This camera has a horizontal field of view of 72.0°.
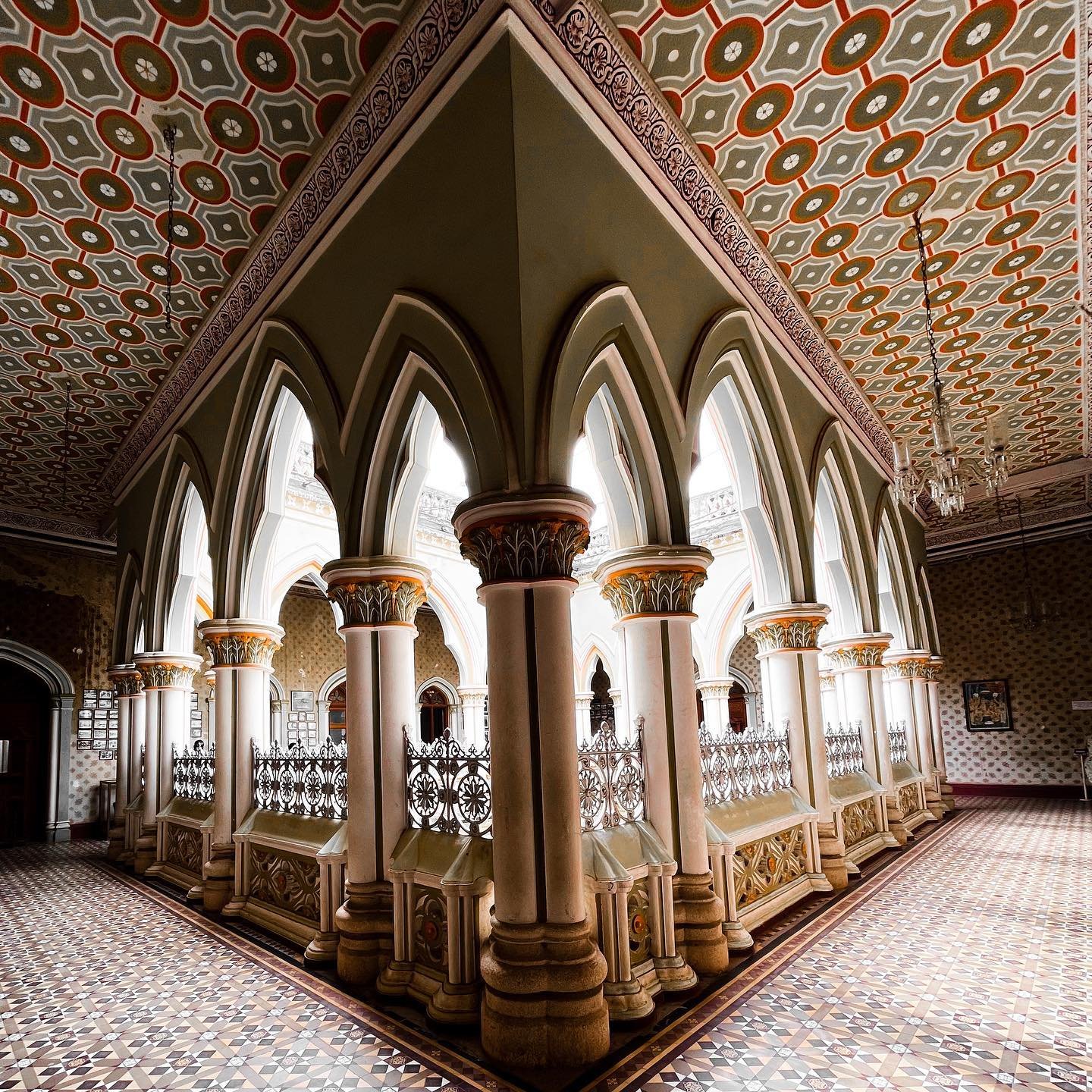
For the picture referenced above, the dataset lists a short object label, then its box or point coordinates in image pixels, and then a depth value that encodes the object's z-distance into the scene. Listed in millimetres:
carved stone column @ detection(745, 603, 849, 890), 5867
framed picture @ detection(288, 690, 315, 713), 14499
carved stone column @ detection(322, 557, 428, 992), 3996
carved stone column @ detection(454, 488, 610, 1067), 2986
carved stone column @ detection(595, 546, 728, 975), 3928
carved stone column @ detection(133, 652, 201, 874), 7828
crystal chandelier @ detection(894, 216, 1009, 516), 5242
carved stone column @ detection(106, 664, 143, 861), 8695
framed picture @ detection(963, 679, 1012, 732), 13391
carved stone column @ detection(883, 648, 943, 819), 10023
